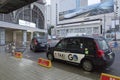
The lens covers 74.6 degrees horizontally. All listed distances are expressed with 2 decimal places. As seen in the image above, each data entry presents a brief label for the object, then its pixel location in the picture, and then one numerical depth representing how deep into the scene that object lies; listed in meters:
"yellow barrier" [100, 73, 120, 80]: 2.53
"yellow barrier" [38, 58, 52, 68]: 4.08
